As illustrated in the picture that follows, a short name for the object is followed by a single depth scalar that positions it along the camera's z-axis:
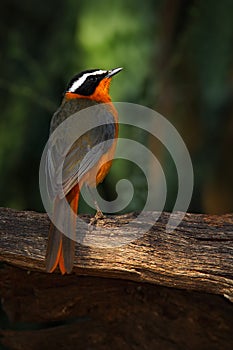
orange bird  4.53
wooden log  4.52
